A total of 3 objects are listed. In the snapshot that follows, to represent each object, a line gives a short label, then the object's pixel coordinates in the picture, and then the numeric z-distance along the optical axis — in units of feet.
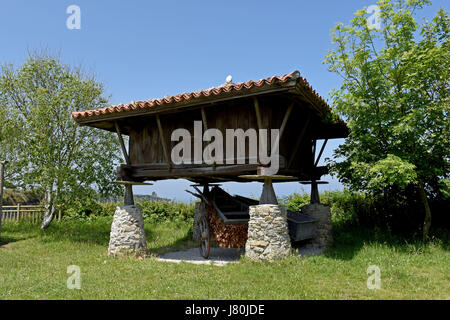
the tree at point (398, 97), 23.76
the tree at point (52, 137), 38.22
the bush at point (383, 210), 30.32
